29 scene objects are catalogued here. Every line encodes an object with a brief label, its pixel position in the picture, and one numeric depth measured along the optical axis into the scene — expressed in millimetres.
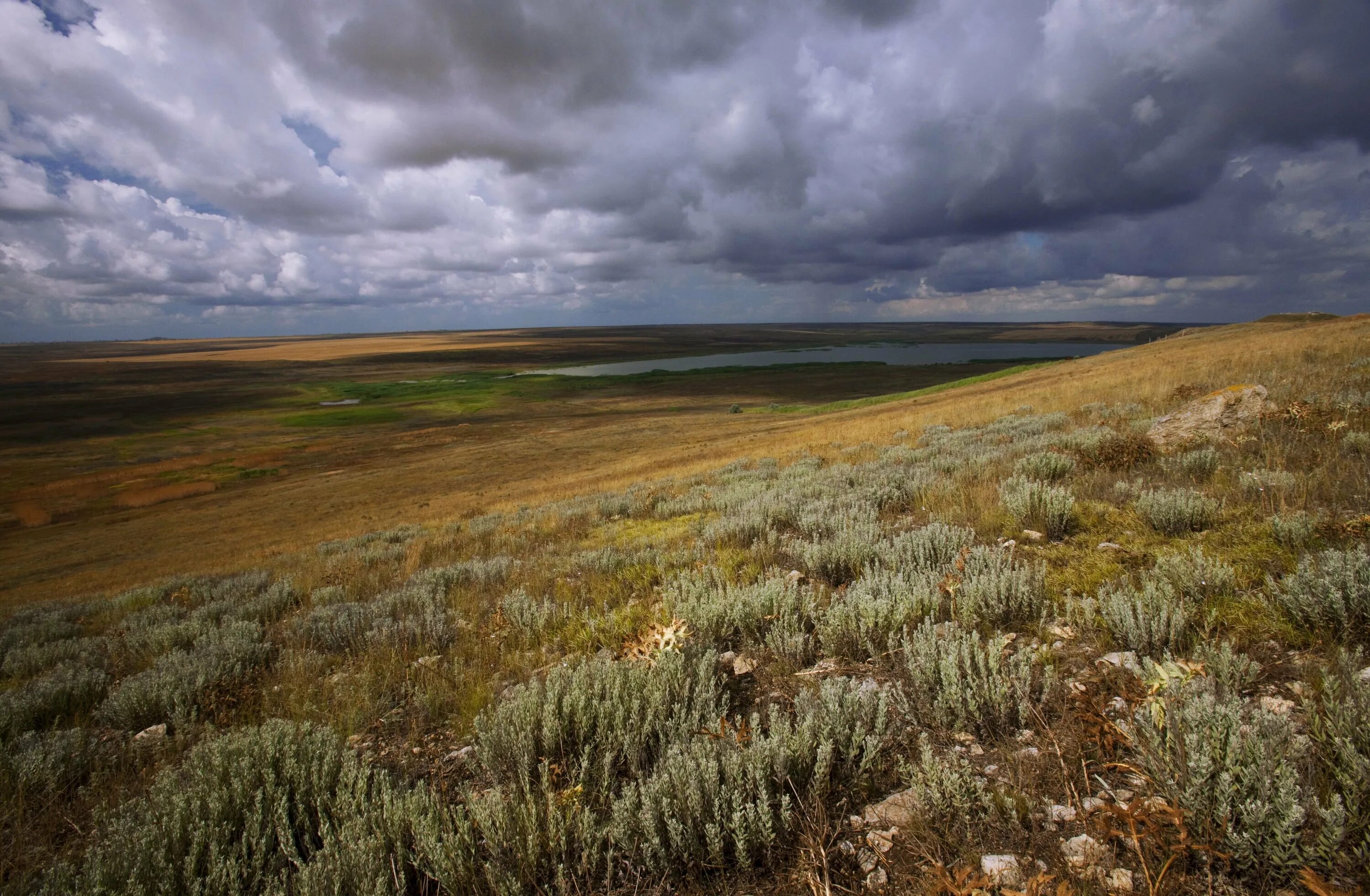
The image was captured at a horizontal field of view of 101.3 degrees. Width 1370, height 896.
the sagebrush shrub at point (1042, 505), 4945
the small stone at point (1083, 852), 1845
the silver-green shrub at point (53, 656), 5293
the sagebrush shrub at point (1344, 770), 1619
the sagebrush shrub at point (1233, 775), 1686
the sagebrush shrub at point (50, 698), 3785
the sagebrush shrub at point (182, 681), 3783
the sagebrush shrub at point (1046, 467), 6918
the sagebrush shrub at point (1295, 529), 3688
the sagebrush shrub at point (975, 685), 2602
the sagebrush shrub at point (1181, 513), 4406
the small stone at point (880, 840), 2070
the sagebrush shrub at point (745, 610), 3865
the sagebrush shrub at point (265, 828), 2072
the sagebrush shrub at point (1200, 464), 5809
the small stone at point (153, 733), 3553
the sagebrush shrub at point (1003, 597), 3531
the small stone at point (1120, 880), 1759
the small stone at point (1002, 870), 1819
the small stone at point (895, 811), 2156
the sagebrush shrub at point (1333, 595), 2709
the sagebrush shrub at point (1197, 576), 3266
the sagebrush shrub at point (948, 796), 2064
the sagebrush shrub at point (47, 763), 2957
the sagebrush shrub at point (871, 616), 3471
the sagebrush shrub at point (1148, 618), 2842
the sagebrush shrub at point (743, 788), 2082
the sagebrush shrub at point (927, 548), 4555
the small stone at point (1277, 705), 2316
